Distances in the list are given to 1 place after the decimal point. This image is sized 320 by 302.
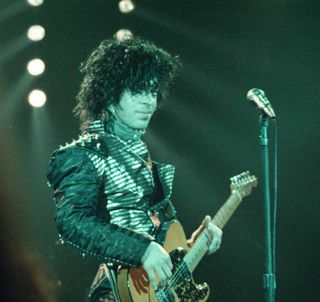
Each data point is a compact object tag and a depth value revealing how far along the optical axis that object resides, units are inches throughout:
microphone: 228.2
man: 200.4
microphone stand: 214.7
